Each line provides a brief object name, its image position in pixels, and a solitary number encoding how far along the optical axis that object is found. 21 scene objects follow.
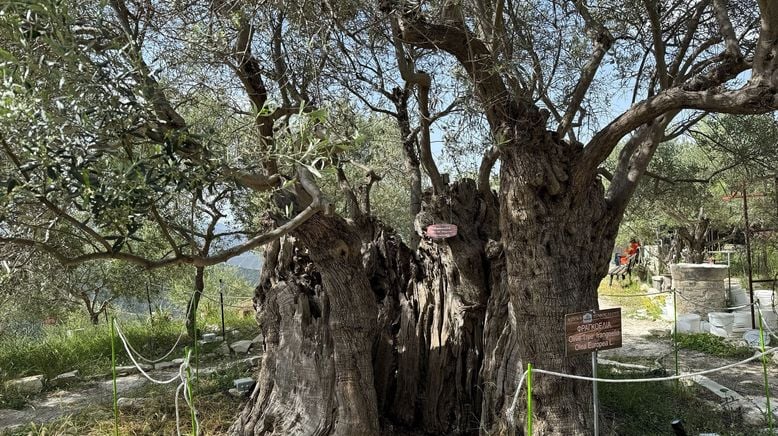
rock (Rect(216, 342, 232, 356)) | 9.32
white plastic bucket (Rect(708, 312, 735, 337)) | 9.45
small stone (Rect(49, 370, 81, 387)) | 7.77
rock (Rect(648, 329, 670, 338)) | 10.10
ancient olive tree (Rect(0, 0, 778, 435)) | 2.45
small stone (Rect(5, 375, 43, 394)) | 7.27
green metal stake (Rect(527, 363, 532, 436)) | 3.19
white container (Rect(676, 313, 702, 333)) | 10.05
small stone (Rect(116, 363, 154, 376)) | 8.41
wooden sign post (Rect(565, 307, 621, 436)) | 3.62
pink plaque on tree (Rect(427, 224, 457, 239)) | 5.03
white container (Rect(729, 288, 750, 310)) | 11.35
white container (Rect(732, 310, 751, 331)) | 9.52
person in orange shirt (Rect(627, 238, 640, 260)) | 17.78
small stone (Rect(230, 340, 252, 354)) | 9.31
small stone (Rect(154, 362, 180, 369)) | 8.53
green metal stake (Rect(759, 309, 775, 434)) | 4.62
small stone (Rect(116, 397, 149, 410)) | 6.00
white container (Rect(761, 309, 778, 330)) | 9.72
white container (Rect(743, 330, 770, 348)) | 8.57
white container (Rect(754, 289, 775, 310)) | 10.48
